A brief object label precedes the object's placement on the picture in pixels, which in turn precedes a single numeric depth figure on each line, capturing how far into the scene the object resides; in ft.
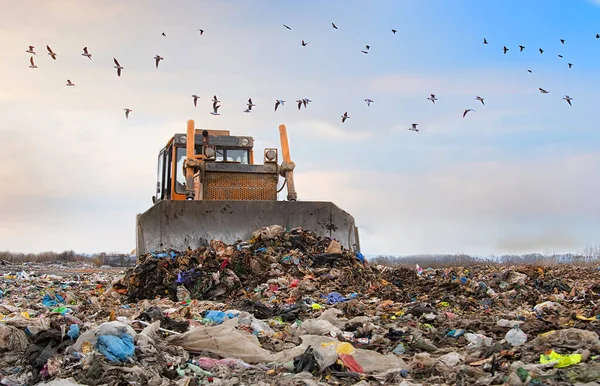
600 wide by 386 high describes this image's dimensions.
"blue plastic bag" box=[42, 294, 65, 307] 24.18
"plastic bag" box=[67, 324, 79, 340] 13.82
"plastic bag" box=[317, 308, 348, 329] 17.42
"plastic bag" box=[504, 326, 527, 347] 14.19
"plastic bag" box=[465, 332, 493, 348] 14.53
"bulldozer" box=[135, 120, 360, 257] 28.86
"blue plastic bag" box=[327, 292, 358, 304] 21.87
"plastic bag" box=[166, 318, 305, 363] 13.64
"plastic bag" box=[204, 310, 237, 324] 17.47
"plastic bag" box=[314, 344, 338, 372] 12.73
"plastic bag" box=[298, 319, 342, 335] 15.81
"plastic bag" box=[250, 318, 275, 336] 16.02
